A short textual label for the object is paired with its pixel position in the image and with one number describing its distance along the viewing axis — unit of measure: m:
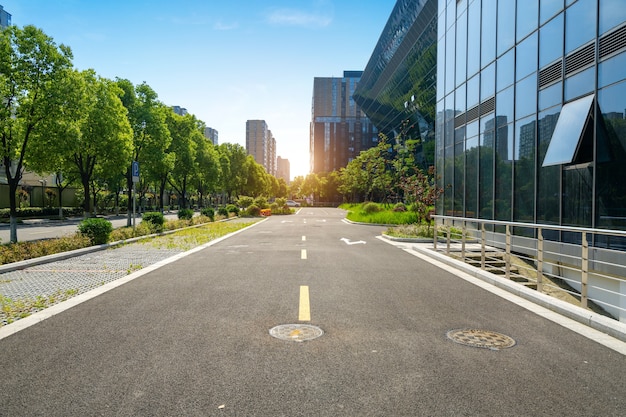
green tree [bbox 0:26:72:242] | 15.48
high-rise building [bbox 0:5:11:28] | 86.69
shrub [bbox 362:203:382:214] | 40.26
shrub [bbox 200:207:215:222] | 33.50
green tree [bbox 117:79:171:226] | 26.42
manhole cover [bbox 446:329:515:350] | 5.01
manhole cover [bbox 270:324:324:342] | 5.16
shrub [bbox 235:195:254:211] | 48.98
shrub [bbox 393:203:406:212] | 38.03
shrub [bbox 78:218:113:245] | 14.98
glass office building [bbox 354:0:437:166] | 41.34
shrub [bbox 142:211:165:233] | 21.50
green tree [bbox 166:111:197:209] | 35.03
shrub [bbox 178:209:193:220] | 28.48
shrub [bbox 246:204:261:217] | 45.34
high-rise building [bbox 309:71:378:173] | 146.88
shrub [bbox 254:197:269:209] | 48.06
